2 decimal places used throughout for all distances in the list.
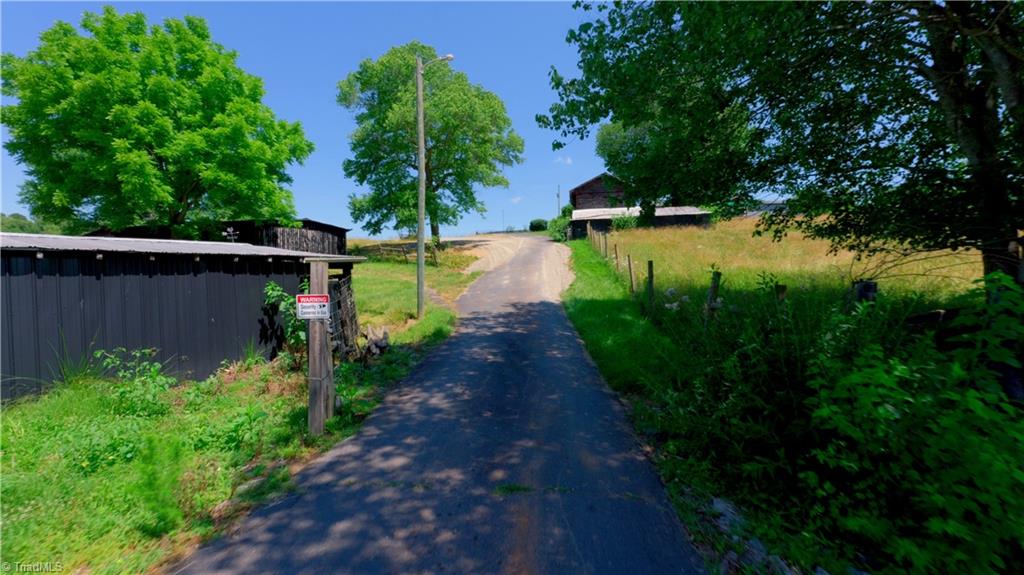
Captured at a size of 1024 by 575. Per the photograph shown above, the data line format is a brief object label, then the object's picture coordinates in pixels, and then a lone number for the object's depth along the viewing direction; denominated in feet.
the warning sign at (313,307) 15.78
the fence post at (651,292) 32.56
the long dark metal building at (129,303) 16.66
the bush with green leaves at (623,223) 103.95
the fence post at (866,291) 11.91
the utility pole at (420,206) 38.17
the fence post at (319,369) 15.80
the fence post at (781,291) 13.70
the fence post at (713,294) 18.80
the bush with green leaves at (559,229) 120.88
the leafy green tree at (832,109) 15.84
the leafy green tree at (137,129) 44.55
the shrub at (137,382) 17.04
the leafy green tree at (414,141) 87.04
